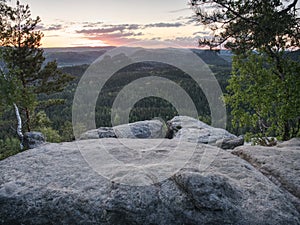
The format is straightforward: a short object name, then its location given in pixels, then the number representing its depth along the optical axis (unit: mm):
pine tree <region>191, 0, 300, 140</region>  12289
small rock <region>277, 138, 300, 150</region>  12262
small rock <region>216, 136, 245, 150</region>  17127
